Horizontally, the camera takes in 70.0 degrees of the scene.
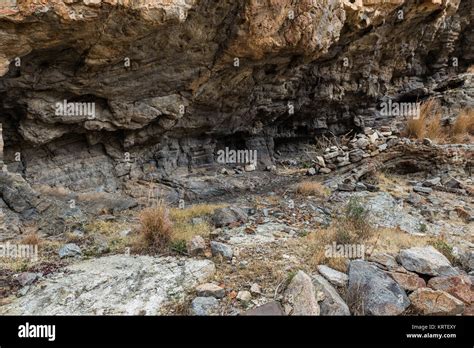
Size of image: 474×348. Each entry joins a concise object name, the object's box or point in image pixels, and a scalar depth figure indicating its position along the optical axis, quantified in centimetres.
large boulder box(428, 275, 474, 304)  357
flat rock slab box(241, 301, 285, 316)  317
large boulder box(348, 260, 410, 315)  339
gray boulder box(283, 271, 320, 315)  329
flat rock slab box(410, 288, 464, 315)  331
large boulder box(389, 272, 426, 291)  379
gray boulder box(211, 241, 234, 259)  450
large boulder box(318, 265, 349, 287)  385
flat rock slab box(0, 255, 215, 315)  344
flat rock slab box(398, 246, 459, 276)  407
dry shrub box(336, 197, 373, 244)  484
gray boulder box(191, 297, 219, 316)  332
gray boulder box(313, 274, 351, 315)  335
